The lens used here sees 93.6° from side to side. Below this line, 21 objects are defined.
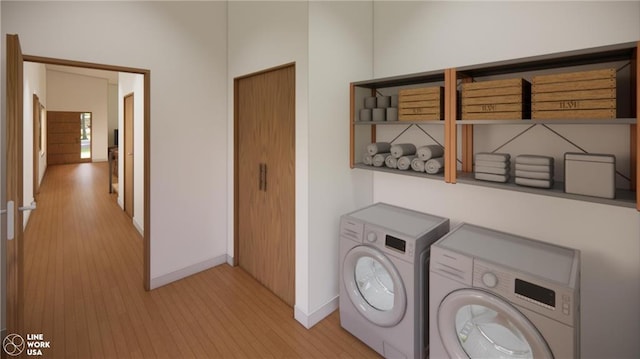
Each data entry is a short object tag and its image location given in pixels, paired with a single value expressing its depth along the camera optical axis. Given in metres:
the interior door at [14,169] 1.60
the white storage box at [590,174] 1.42
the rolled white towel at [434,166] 2.07
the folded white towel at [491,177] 1.80
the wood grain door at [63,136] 10.53
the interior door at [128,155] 5.02
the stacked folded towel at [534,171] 1.62
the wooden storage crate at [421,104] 2.08
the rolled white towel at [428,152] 2.13
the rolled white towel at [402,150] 2.30
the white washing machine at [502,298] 1.31
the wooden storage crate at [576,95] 1.42
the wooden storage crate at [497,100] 1.71
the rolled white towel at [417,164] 2.15
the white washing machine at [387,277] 1.87
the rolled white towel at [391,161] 2.34
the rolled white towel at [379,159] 2.41
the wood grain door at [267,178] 2.59
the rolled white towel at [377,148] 2.47
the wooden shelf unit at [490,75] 1.42
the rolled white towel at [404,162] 2.25
